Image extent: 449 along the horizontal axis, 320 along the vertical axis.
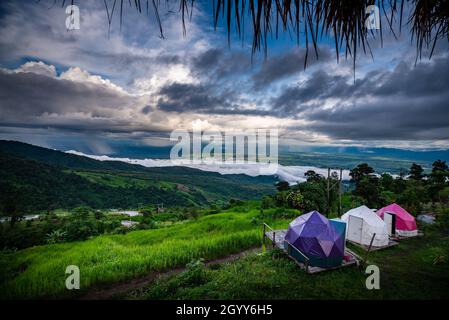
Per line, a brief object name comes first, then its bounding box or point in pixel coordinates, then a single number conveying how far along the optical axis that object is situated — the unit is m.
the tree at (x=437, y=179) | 27.73
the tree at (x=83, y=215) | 33.67
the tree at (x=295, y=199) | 24.42
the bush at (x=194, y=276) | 7.72
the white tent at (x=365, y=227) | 13.78
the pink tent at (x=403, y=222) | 15.94
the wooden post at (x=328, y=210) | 22.65
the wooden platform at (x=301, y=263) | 8.97
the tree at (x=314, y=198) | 23.44
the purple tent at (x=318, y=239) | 9.46
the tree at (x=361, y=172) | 45.00
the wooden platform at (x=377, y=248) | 13.17
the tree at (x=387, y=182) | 38.48
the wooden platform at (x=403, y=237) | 15.55
